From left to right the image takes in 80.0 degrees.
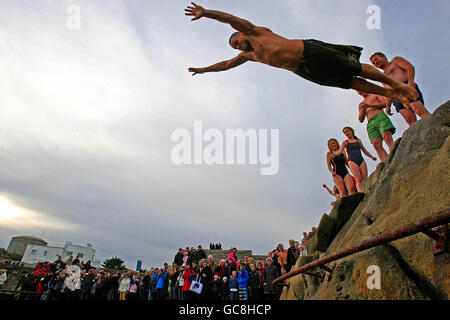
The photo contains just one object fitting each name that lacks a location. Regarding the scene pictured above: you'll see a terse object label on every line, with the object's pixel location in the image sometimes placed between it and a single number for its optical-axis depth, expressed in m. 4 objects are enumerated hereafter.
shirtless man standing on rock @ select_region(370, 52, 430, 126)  5.26
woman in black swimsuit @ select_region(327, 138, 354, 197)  7.61
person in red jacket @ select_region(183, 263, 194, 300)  10.26
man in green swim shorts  6.46
